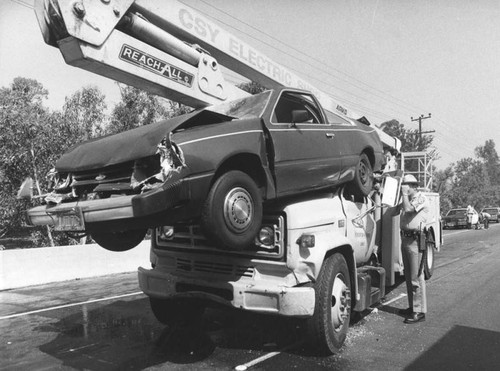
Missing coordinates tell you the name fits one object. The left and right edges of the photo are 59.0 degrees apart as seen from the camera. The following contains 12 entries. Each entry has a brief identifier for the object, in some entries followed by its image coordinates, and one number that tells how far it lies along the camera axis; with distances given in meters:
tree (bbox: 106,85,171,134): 12.23
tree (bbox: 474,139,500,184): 101.12
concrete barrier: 9.04
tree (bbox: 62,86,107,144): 11.32
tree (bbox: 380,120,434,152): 47.75
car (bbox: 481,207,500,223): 40.19
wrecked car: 3.40
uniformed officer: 5.79
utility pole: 47.67
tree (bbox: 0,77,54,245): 10.28
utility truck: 3.55
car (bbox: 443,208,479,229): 28.19
